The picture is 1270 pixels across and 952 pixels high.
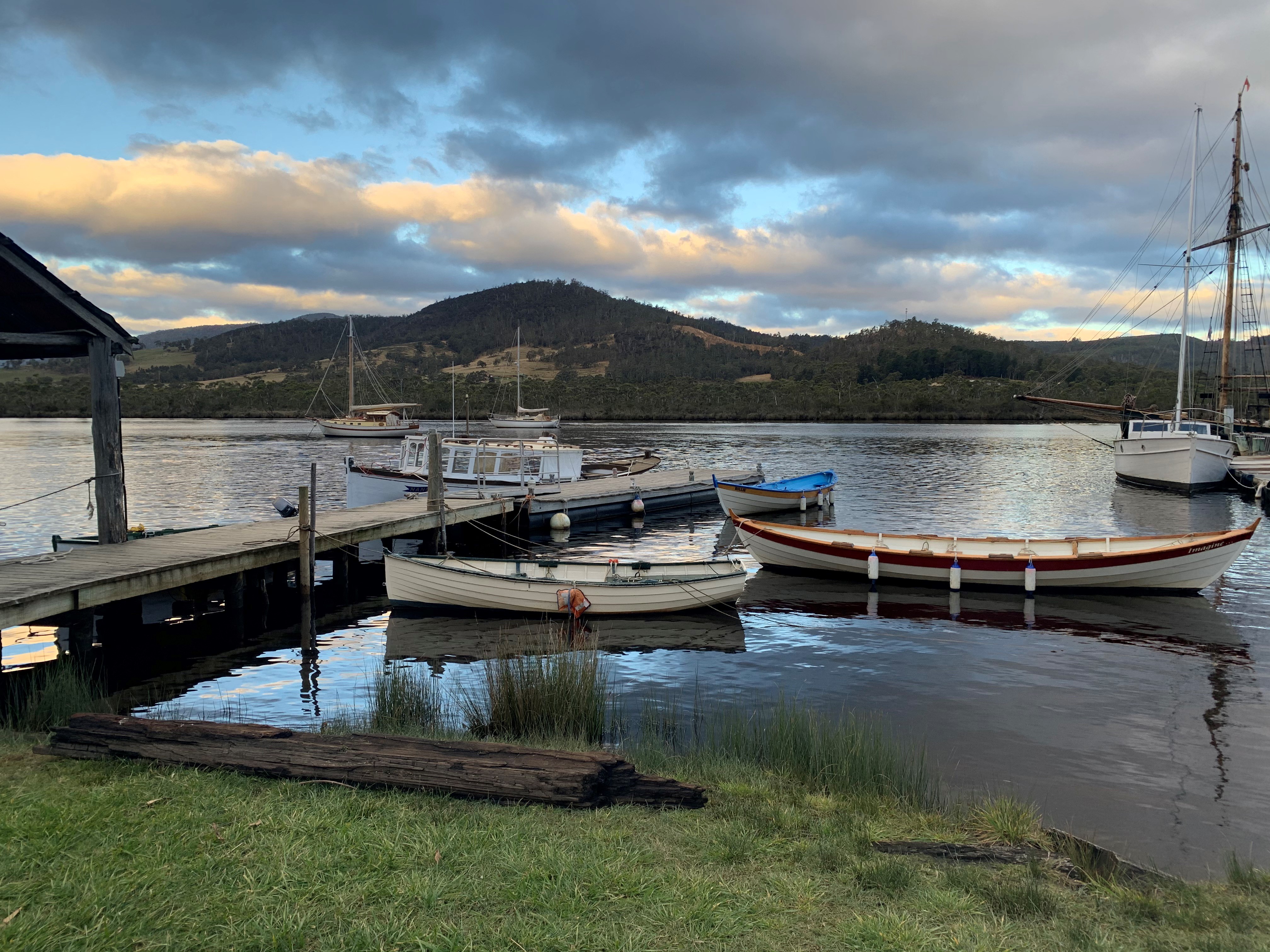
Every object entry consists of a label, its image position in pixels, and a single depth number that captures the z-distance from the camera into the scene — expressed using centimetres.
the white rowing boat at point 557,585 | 1684
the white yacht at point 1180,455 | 4150
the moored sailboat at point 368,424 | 9094
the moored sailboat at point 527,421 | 9988
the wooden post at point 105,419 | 1416
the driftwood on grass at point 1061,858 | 606
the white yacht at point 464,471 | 3053
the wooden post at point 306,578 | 1564
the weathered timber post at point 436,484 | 2194
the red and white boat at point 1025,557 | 1967
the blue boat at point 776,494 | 3203
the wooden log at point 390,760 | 642
